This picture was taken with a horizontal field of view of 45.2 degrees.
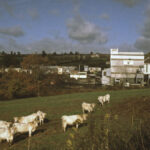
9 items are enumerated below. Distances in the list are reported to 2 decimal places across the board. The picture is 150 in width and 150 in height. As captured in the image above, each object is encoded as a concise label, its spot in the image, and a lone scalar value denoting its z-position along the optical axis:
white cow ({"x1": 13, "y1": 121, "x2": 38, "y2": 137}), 11.20
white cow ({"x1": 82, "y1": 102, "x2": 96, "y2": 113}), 16.42
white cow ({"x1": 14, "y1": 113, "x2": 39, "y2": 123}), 14.05
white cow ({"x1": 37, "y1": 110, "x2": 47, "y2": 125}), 14.92
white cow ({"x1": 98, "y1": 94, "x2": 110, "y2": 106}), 19.68
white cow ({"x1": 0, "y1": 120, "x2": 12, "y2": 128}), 11.54
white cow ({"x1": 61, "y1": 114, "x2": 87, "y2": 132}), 12.00
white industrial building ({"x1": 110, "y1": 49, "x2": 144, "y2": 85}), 43.88
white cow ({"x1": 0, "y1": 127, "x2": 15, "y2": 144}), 10.38
